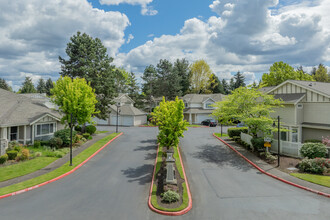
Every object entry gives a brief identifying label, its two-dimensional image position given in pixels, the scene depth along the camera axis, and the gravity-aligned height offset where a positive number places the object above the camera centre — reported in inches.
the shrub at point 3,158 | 681.4 -163.5
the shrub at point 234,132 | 1157.1 -113.7
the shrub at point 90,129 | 1250.9 -113.0
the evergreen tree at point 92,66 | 1330.0 +303.1
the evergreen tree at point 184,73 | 2827.3 +541.4
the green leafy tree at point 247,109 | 833.5 +13.5
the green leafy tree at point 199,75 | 2773.1 +502.6
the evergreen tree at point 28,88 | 3062.0 +342.2
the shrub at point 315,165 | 646.5 -169.7
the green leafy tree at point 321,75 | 2542.1 +472.0
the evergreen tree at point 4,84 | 3065.9 +395.7
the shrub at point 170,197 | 454.3 -191.1
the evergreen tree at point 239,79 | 3211.1 +520.2
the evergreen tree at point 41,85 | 3927.9 +495.7
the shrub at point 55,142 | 907.4 -140.9
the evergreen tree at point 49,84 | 3884.4 +502.5
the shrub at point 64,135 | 942.4 -114.8
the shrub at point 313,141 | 835.1 -115.6
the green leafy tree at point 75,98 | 880.3 +53.8
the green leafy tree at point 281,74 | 2110.6 +414.9
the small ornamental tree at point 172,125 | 647.1 -43.7
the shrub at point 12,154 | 716.0 -156.4
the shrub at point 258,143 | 853.0 -130.0
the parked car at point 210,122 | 1776.6 -94.3
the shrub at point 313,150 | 724.0 -135.4
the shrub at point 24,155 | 729.5 -161.1
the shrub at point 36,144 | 887.4 -147.6
